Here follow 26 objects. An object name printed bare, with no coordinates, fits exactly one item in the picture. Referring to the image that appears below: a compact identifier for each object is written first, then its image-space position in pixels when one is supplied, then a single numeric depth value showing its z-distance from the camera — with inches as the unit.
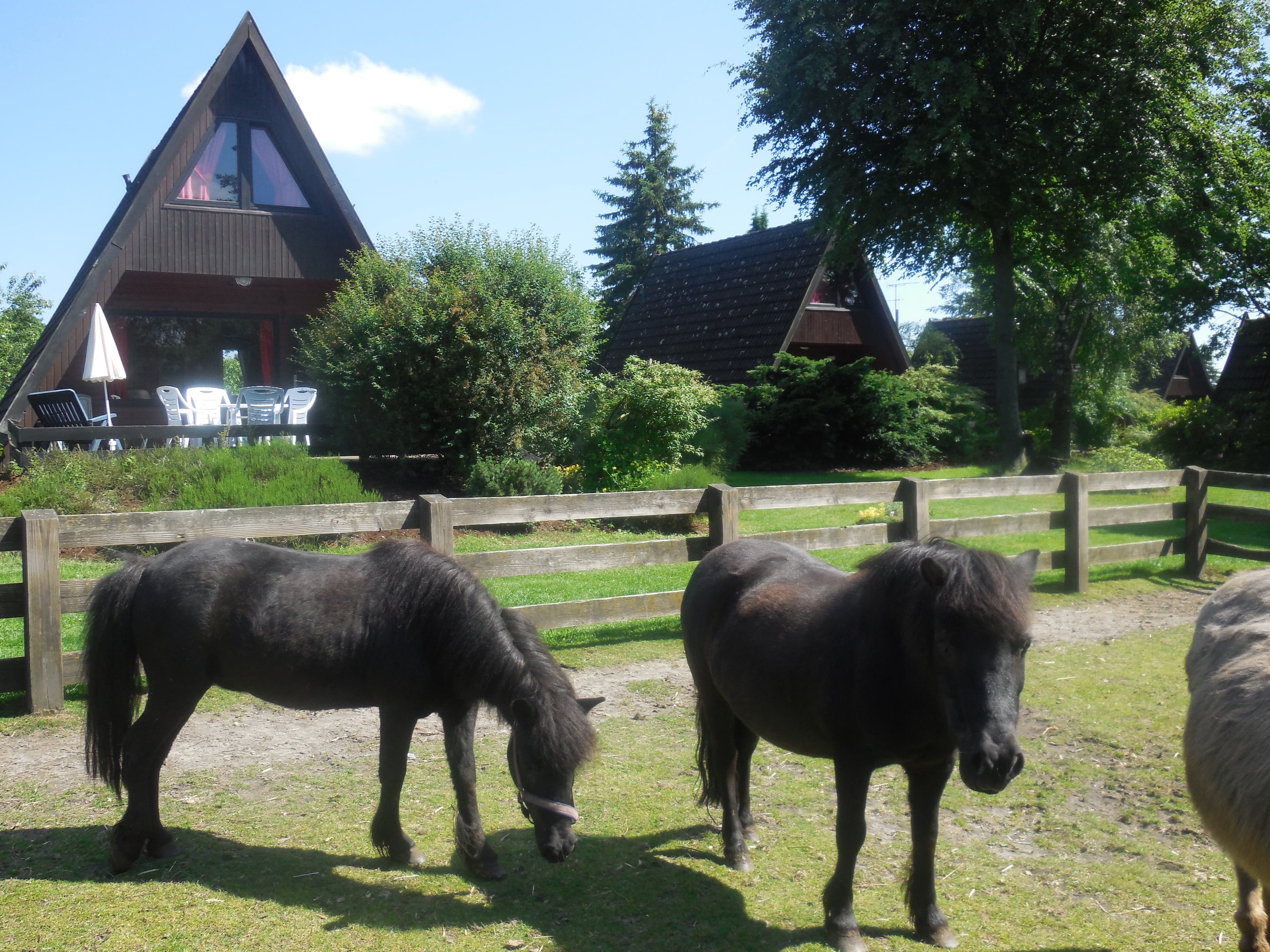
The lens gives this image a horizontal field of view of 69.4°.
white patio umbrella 490.3
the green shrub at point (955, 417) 865.5
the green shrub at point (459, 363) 485.1
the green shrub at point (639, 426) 517.0
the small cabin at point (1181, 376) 1462.8
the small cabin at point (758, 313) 865.5
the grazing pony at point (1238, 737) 99.9
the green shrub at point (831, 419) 785.6
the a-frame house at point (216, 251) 569.6
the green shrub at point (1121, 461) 738.8
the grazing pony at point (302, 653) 146.1
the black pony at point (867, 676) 110.8
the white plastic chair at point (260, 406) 543.8
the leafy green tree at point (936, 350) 1254.3
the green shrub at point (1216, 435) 780.0
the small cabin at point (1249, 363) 1082.1
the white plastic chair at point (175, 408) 533.6
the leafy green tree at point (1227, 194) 727.1
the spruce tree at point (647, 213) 1638.8
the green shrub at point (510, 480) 462.6
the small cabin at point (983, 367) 1254.3
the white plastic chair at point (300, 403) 560.1
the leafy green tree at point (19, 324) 1497.3
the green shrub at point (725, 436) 579.2
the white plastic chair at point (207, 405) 548.1
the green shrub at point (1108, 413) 1029.8
